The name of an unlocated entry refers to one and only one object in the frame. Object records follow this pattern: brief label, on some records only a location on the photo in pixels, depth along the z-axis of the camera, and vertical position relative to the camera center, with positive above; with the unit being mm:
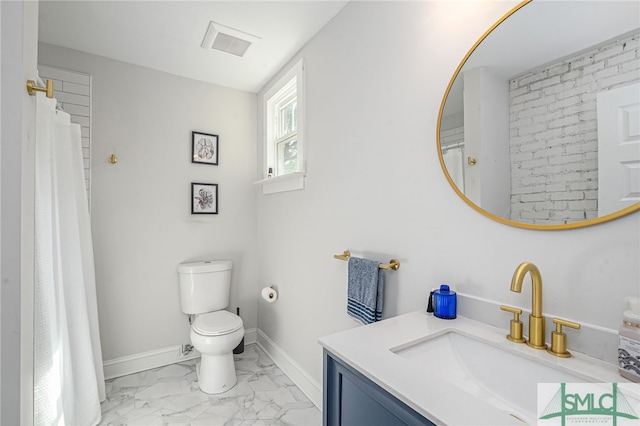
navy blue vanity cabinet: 675 -485
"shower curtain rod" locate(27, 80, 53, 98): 1050 +445
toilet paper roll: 2441 -679
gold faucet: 830 -295
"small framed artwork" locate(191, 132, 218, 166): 2580 +560
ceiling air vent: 1933 +1174
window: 2184 +716
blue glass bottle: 1071 -333
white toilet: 2020 -790
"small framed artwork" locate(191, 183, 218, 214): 2580 +124
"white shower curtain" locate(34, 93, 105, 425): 1355 -394
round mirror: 753 +279
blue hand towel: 1372 -376
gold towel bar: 1345 -243
